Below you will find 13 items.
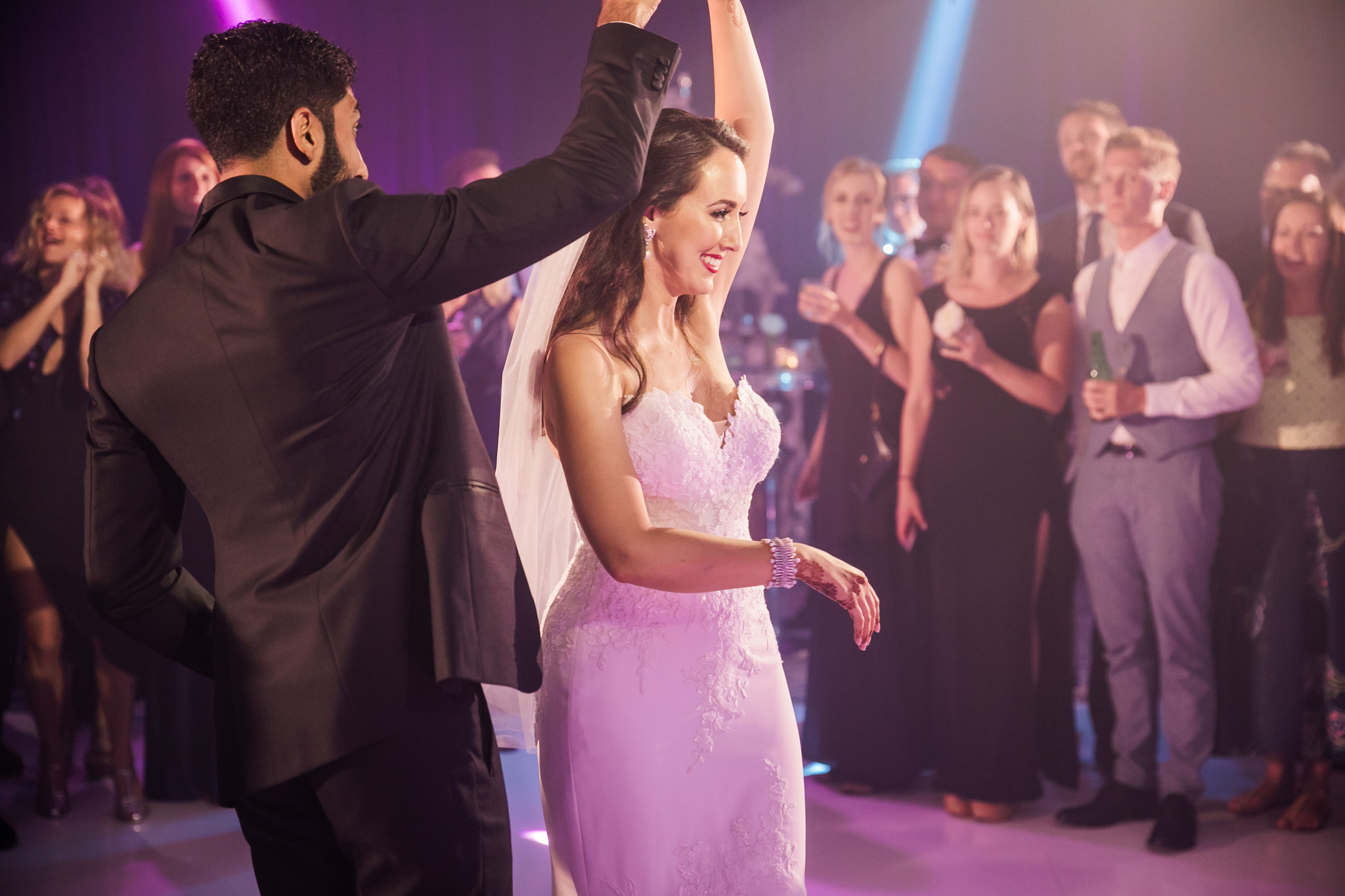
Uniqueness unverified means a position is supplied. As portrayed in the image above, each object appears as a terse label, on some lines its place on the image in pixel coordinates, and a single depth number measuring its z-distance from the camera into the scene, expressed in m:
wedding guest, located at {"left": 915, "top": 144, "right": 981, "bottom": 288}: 3.68
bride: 1.51
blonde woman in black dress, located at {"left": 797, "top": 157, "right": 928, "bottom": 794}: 3.67
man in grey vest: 3.28
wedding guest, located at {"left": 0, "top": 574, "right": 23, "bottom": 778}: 4.11
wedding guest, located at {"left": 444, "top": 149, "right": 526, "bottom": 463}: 4.17
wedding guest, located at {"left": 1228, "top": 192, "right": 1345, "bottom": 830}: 3.39
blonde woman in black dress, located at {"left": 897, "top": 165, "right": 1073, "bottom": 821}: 3.48
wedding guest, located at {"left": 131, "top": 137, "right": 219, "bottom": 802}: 3.76
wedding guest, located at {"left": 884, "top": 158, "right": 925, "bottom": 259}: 3.82
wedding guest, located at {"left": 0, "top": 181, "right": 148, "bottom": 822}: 3.85
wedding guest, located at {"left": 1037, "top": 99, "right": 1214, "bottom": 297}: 3.59
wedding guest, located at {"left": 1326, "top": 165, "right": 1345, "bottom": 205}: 3.46
